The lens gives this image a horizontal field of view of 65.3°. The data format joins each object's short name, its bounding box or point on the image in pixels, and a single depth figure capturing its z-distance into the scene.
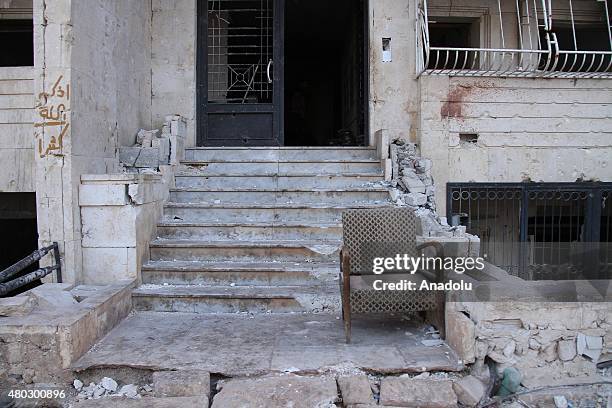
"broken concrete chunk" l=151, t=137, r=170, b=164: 6.40
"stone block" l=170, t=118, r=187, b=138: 6.87
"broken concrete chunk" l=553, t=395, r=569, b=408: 3.23
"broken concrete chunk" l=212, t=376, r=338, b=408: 3.00
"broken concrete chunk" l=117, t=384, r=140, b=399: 3.22
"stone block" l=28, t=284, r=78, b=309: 3.76
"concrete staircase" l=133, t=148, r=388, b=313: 4.57
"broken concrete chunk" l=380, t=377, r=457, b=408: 3.05
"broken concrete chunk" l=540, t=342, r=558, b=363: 3.43
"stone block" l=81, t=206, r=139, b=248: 4.65
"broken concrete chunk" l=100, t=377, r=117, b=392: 3.29
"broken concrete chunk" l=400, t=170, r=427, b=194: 6.12
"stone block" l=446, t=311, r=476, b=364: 3.37
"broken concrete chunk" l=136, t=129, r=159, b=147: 6.49
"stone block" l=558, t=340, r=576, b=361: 3.42
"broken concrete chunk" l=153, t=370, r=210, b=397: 3.12
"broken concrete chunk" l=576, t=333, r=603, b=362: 3.41
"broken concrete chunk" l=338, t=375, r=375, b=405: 3.07
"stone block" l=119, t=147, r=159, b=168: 6.09
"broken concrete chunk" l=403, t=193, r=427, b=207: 5.91
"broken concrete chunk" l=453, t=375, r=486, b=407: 3.10
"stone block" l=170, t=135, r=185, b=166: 6.67
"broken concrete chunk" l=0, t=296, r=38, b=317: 3.51
